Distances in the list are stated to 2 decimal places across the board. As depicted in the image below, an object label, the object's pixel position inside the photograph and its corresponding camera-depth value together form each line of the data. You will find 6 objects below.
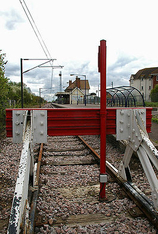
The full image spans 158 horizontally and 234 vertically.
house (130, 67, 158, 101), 55.31
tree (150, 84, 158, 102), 30.72
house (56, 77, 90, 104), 52.30
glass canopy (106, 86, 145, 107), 12.73
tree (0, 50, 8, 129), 9.15
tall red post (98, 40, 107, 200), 3.11
